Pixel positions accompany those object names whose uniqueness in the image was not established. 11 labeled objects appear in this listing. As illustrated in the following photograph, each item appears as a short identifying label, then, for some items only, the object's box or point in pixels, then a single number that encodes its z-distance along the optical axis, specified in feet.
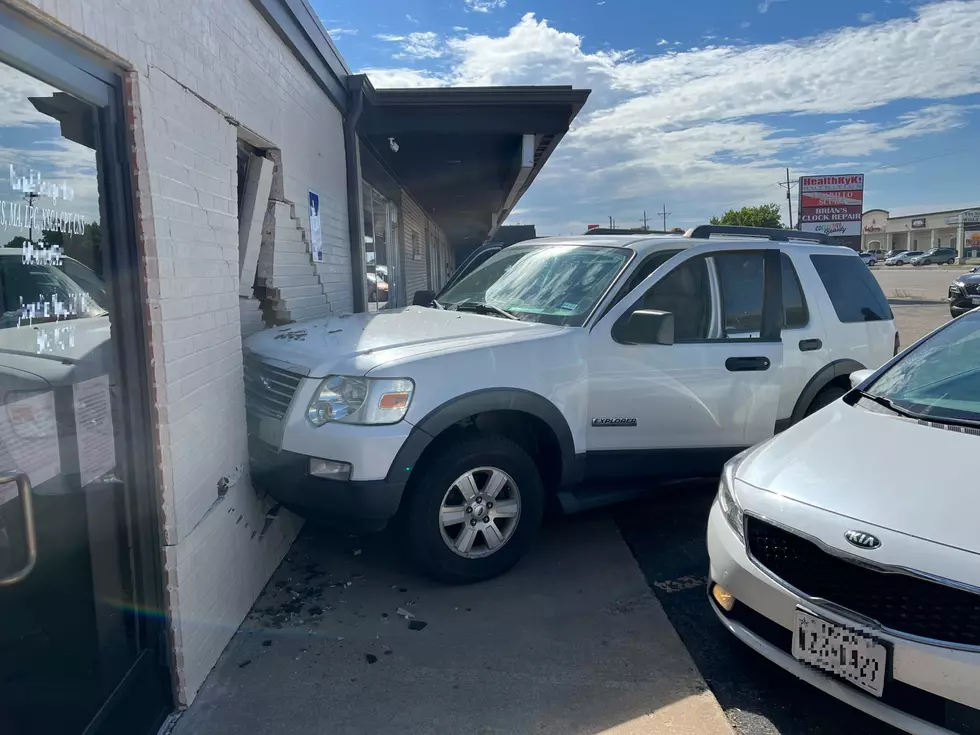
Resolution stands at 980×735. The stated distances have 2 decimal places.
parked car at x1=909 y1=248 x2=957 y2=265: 215.31
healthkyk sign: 108.37
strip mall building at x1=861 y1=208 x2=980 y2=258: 245.86
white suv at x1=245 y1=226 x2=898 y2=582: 11.64
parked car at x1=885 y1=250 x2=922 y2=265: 230.89
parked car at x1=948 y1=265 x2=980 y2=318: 60.44
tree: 173.68
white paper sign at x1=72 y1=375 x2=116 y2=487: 7.83
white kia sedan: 7.48
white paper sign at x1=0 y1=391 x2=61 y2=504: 6.39
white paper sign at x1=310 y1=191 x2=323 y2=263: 20.43
